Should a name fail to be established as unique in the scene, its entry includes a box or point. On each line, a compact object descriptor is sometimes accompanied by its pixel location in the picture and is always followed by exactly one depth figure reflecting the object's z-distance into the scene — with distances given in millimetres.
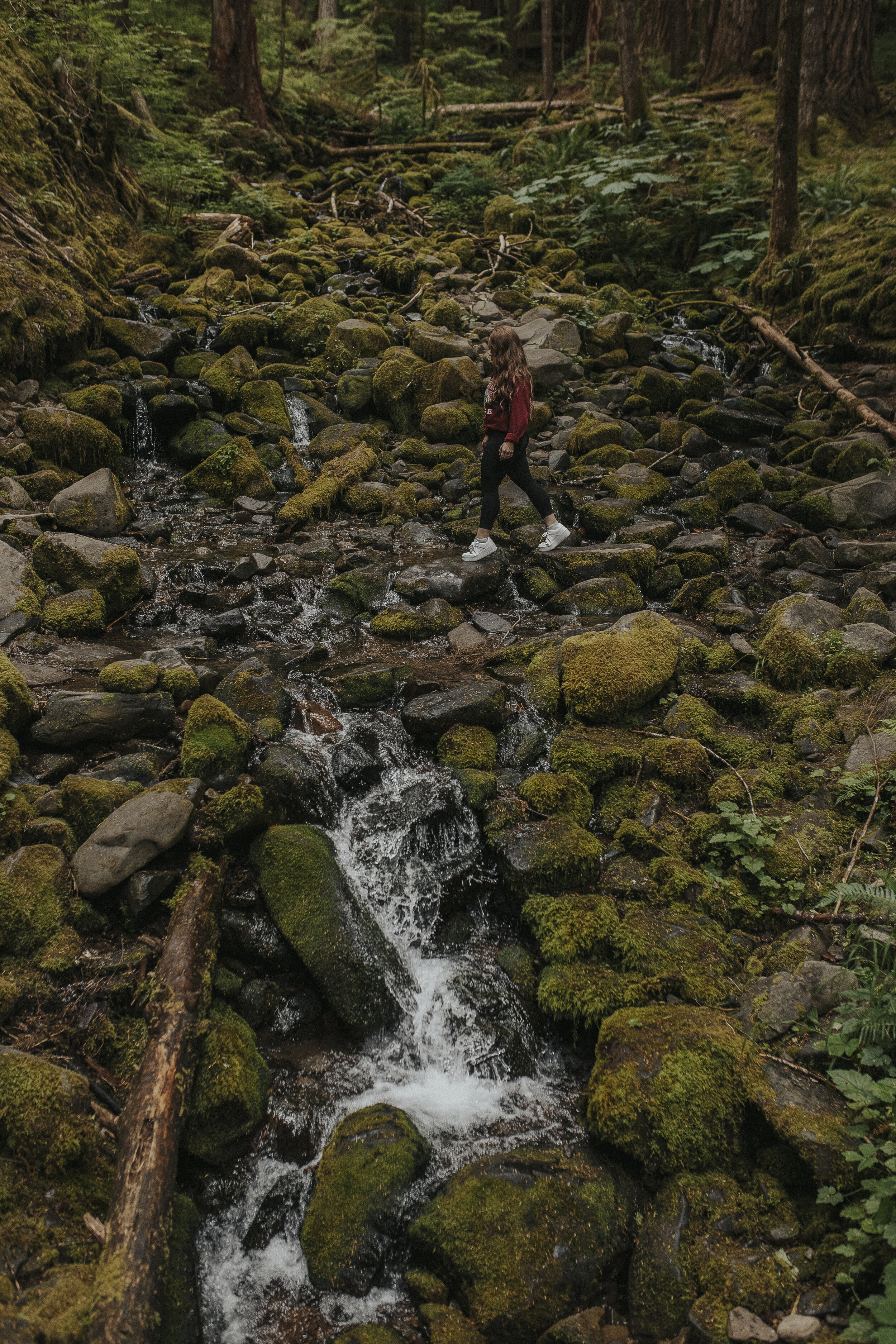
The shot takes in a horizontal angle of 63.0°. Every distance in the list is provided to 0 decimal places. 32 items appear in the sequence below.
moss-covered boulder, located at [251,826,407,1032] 4008
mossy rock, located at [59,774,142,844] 4133
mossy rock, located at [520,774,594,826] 4887
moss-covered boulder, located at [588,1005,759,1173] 3145
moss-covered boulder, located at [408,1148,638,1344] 2814
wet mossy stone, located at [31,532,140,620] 6422
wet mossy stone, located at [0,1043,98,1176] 2908
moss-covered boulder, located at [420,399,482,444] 10297
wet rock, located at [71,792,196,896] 3873
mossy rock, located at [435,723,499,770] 5309
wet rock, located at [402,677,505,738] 5500
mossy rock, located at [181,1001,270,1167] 3295
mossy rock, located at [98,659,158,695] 5133
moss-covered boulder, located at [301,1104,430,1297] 3020
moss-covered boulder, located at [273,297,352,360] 11930
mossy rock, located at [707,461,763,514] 8852
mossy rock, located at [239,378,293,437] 10195
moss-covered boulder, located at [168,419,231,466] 9445
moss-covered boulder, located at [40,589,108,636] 6090
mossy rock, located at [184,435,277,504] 9109
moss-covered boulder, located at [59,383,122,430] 8602
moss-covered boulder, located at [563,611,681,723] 5574
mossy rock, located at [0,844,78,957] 3576
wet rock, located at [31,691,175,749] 4660
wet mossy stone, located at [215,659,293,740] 5363
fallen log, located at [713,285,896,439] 9250
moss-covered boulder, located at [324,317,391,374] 11641
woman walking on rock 7031
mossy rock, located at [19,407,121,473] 7961
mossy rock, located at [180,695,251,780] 4688
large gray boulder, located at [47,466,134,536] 7352
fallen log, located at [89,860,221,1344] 2482
